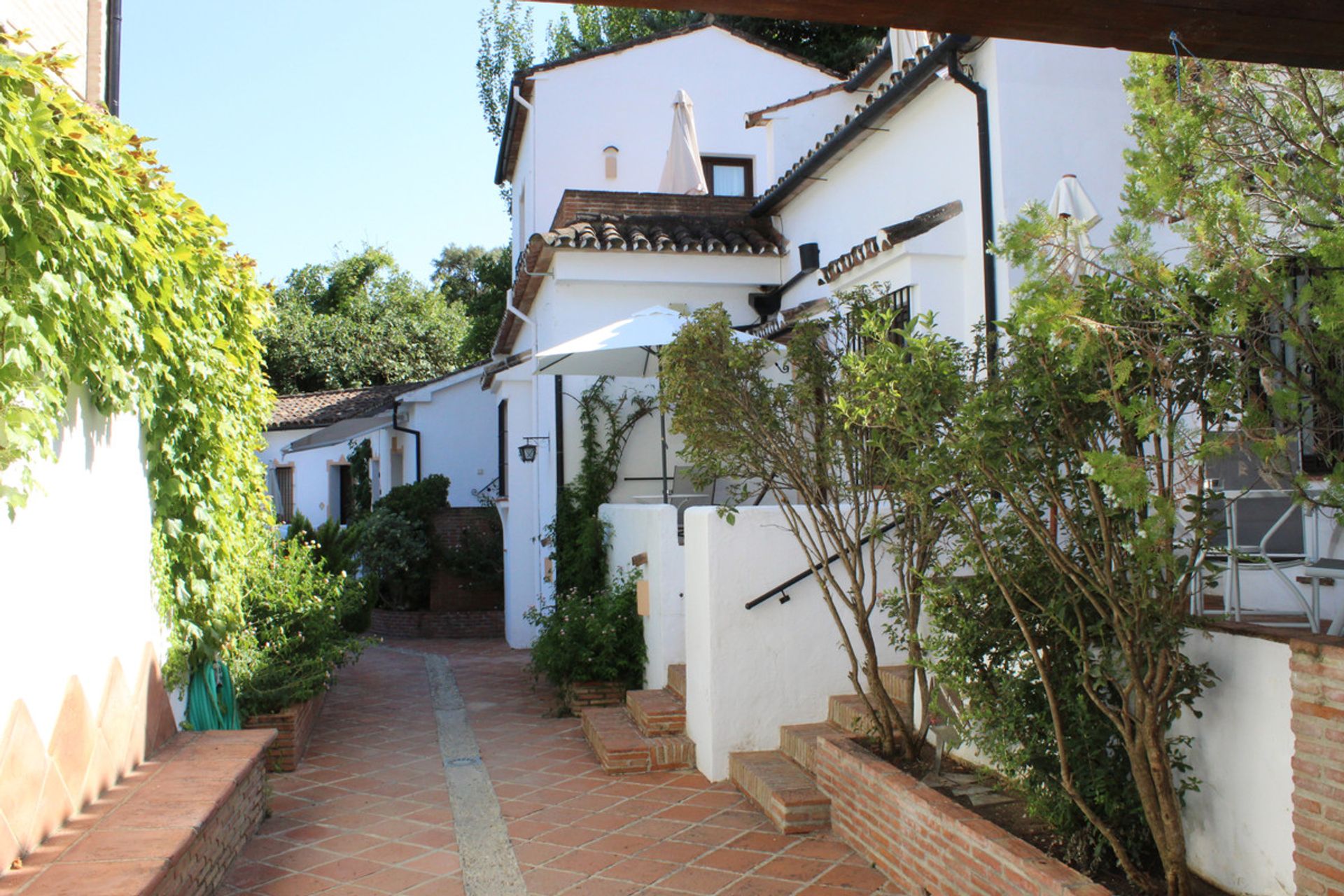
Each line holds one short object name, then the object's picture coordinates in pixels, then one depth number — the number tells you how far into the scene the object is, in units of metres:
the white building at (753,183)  7.79
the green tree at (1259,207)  3.17
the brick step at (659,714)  7.82
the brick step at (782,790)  6.01
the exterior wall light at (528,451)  12.77
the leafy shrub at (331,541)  11.05
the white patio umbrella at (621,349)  9.18
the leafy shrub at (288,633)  7.88
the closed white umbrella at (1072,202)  6.62
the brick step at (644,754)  7.46
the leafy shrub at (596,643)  9.45
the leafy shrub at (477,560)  16.56
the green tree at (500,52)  28.31
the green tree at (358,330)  31.84
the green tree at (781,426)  6.29
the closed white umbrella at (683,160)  14.26
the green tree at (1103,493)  3.45
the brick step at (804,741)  6.60
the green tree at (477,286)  30.28
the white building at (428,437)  20.25
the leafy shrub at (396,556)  16.36
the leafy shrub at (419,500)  16.83
